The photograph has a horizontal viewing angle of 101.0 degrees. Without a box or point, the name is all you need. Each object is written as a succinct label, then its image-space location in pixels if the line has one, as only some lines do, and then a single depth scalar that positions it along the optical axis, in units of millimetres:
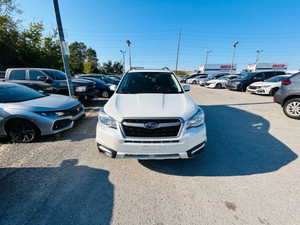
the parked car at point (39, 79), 5605
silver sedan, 2822
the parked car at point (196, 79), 20656
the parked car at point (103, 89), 8480
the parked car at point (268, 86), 8227
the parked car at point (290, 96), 4354
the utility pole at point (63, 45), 4698
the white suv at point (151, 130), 1808
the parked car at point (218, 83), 13531
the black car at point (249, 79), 10289
